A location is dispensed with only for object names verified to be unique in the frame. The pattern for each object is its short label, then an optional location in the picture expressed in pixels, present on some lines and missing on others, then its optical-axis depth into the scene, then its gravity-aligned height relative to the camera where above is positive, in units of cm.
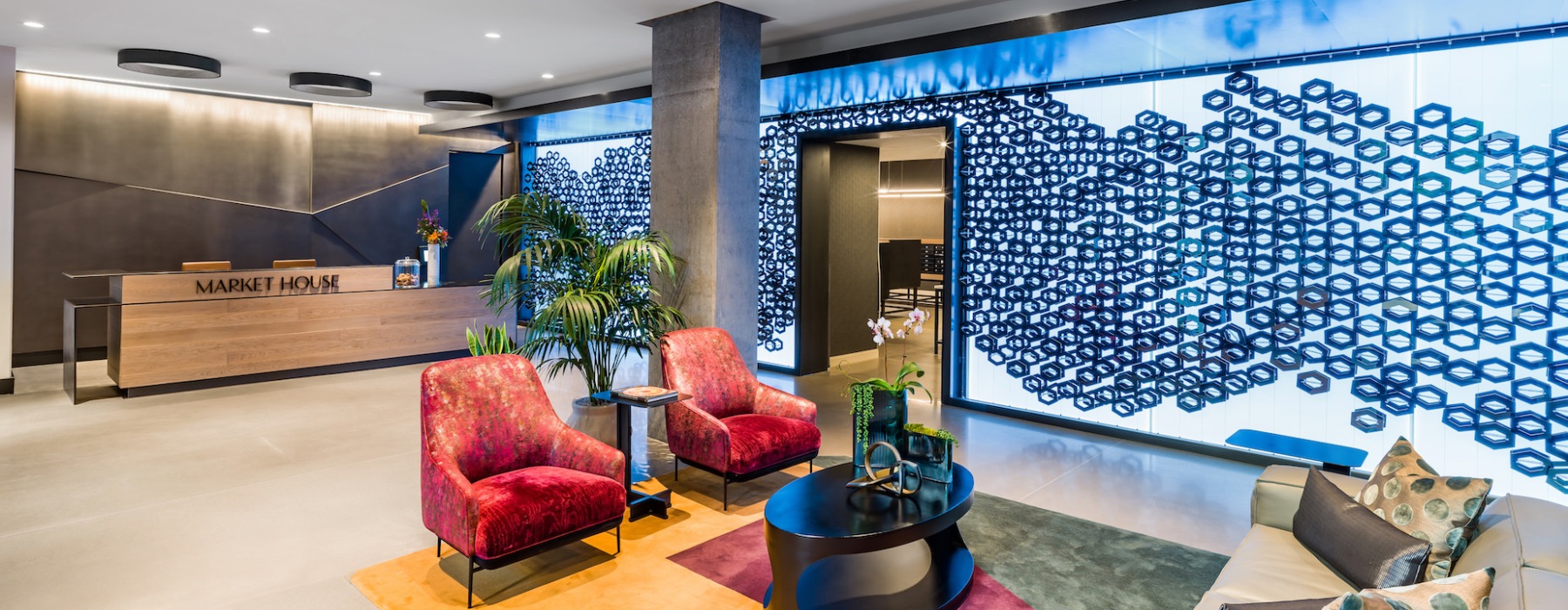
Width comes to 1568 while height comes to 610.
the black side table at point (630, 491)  417 -106
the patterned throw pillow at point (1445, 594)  162 -60
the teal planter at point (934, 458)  357 -71
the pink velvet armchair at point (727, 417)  435 -71
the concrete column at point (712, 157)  550 +93
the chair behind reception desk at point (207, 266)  764 +19
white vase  912 +24
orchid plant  367 -43
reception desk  702 -34
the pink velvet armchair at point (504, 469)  323 -79
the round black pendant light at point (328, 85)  815 +203
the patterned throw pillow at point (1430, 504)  236 -61
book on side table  400 -52
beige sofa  181 -70
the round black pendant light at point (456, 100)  917 +211
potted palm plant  477 +5
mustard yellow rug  331 -123
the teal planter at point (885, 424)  366 -58
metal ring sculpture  338 -77
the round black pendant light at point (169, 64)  705 +194
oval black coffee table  299 -92
